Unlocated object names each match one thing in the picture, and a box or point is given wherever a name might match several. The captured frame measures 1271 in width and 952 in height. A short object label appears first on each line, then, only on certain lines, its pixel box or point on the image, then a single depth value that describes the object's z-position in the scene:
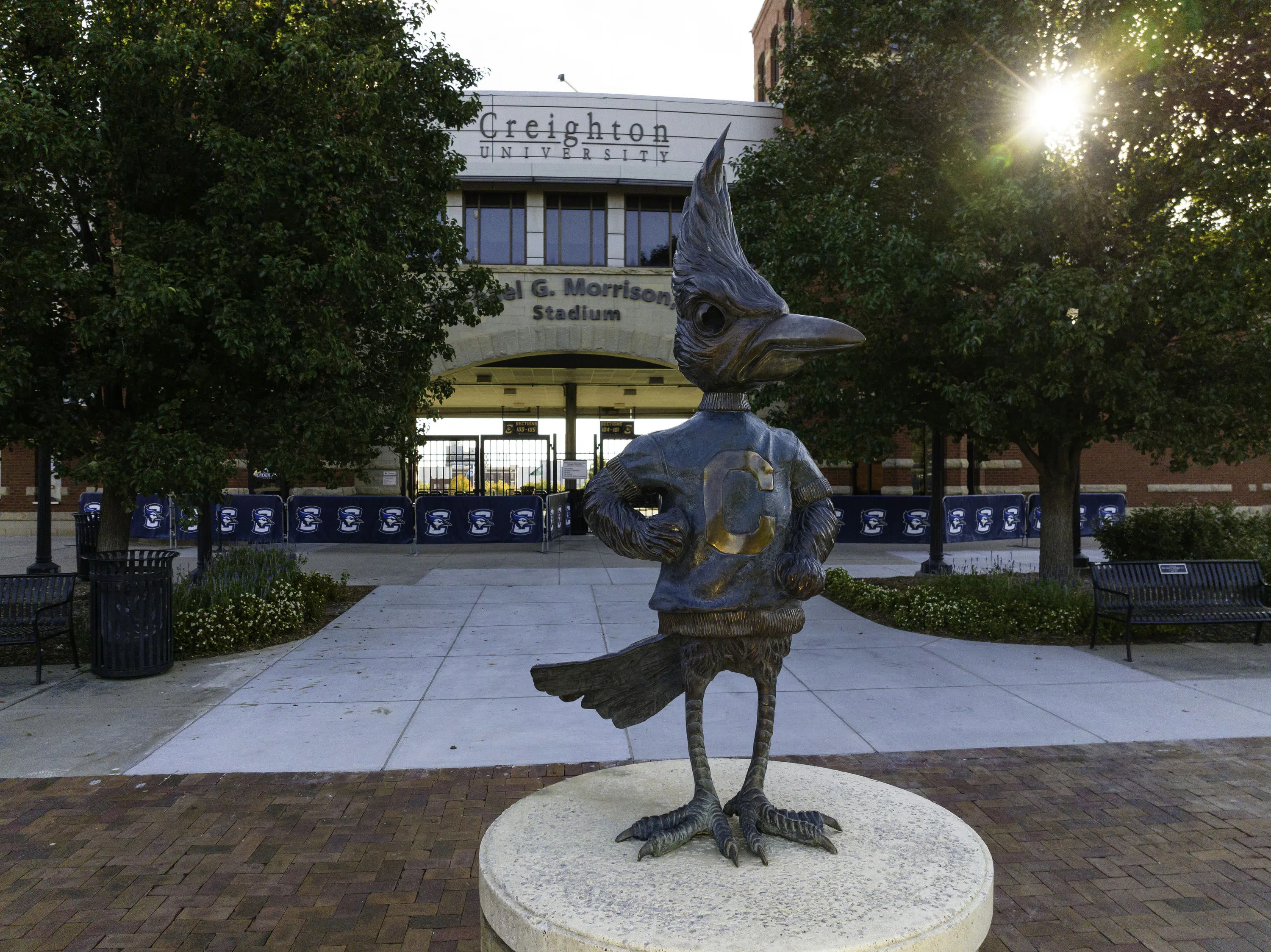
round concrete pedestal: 2.53
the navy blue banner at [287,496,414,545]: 18.47
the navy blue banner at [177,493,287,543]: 18.20
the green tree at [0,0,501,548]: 7.35
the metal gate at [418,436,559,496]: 21.08
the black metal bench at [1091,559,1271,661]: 8.37
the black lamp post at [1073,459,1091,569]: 13.34
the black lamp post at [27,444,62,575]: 12.90
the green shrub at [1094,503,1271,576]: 10.50
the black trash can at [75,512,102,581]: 13.23
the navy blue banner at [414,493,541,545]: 18.39
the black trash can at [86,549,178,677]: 7.23
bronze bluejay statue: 3.16
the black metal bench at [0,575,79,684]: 7.33
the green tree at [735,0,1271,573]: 8.01
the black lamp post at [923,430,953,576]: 12.91
